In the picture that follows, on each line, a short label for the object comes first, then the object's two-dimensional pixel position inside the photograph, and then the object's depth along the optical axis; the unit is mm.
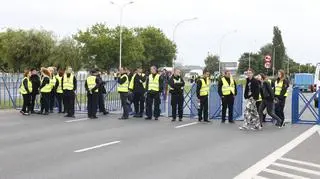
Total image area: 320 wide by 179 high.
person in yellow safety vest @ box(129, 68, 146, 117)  18656
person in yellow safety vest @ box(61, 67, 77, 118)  18562
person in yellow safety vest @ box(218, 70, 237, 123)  16906
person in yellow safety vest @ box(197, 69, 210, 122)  17203
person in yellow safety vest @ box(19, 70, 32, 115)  19312
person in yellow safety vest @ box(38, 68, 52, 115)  19422
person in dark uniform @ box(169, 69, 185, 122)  17438
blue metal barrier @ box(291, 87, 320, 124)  16703
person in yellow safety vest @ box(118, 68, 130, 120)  18109
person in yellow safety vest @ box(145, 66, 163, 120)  17953
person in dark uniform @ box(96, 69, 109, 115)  18909
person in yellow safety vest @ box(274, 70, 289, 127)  16425
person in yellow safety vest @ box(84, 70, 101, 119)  18297
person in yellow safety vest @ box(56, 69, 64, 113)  19375
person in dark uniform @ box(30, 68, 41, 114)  19406
